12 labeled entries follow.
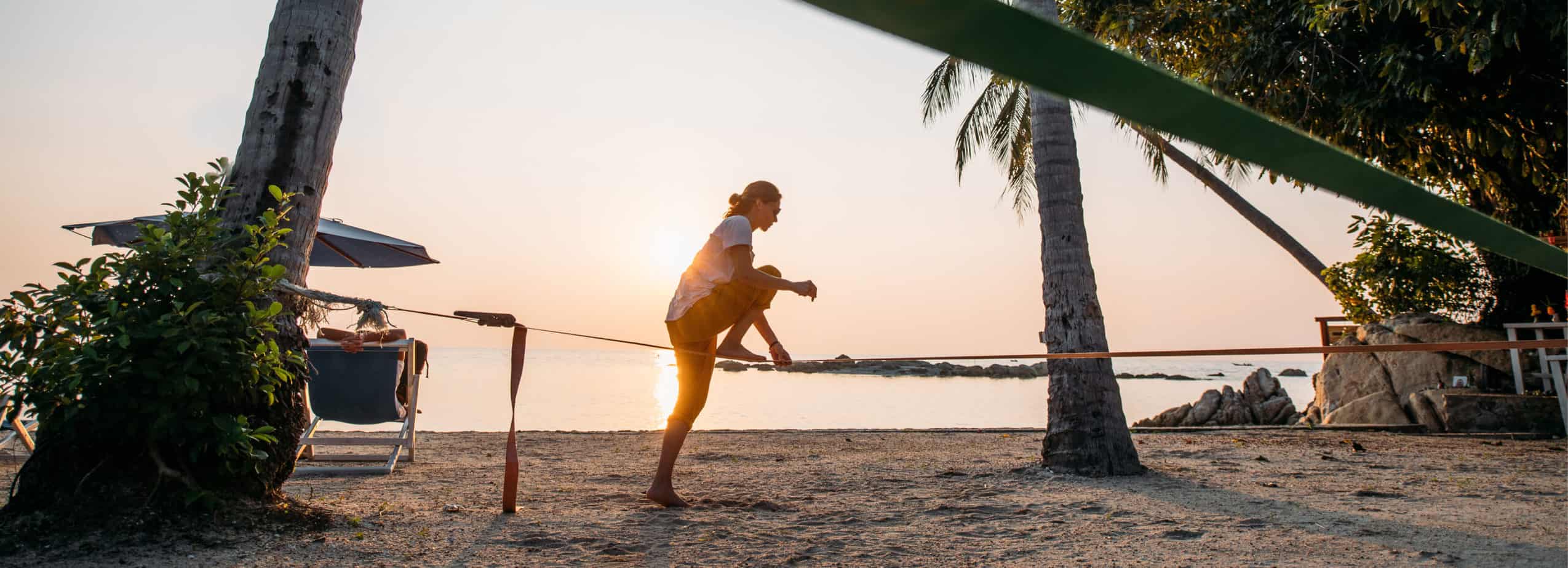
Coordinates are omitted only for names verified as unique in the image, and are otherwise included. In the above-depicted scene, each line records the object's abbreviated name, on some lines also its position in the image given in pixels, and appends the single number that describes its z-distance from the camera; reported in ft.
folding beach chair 19.89
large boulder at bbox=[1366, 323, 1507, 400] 30.83
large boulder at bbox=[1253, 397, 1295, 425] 42.37
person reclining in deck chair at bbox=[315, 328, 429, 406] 19.75
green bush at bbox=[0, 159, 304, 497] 11.06
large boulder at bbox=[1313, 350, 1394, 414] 32.50
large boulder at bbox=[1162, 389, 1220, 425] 44.16
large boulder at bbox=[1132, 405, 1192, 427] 44.96
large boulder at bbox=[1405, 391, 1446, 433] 29.19
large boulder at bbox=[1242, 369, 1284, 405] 45.14
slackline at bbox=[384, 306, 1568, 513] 13.07
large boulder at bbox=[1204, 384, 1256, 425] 43.14
